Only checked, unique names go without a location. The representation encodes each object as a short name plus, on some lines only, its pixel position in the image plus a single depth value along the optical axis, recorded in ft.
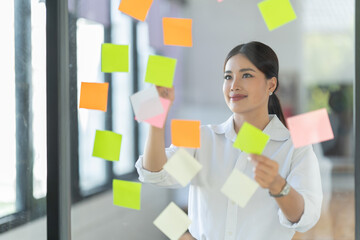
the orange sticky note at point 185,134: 6.77
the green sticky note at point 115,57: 6.86
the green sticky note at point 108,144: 6.93
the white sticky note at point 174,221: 6.66
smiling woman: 6.53
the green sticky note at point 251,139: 6.29
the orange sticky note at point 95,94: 7.06
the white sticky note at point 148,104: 6.60
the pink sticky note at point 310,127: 6.40
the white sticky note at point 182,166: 6.60
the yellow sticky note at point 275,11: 6.46
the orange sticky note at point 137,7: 6.90
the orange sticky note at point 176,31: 6.69
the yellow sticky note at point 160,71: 6.60
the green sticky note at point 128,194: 6.90
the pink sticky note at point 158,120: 6.56
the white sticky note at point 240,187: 6.41
